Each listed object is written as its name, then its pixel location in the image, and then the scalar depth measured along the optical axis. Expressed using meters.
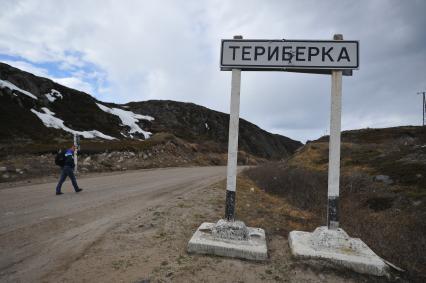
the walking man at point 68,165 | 11.68
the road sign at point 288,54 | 5.69
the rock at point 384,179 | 13.90
